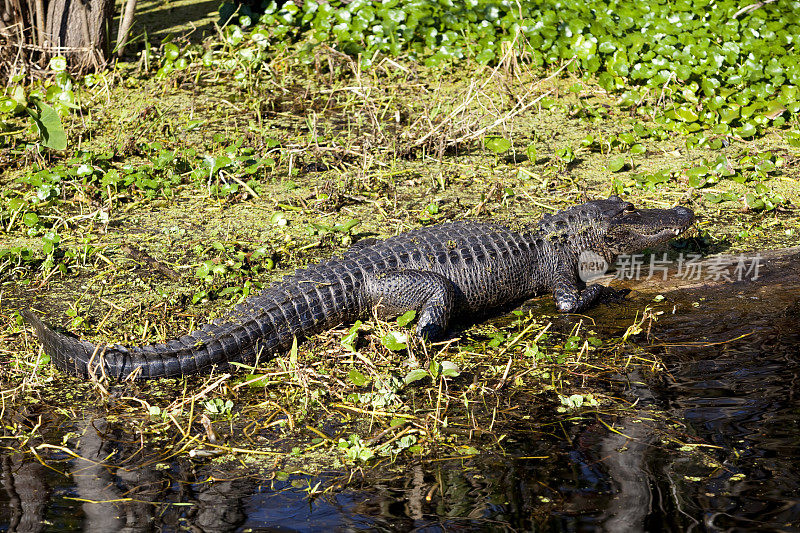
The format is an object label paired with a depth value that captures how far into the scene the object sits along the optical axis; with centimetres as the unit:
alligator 870
